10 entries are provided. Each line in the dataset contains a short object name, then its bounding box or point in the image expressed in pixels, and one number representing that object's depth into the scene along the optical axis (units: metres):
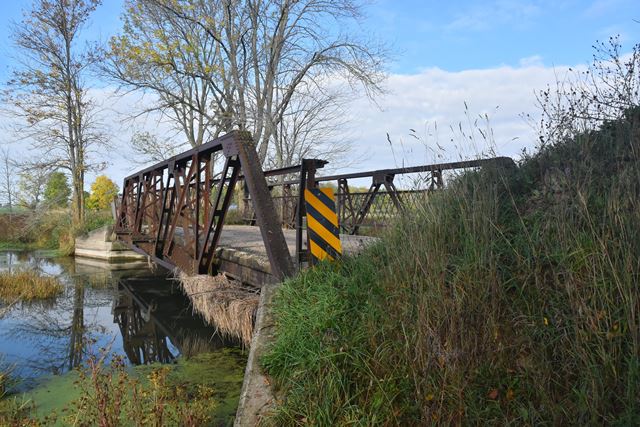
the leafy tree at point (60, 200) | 22.76
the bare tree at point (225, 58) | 17.83
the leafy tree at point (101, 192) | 59.16
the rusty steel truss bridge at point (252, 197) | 3.94
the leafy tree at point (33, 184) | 22.26
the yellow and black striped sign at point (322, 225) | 3.90
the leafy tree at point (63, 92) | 21.33
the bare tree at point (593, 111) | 3.36
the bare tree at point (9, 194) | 28.30
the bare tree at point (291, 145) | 22.63
